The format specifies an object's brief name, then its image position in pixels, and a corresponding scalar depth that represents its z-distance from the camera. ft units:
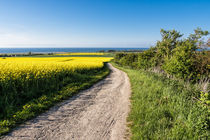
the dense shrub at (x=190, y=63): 35.32
